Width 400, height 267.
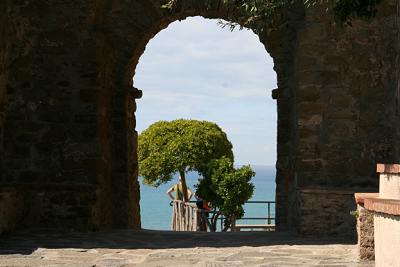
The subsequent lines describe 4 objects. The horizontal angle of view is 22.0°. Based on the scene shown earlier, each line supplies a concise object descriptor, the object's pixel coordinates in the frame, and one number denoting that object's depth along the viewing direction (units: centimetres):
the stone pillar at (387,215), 593
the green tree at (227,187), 2730
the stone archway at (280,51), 1432
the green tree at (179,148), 3082
